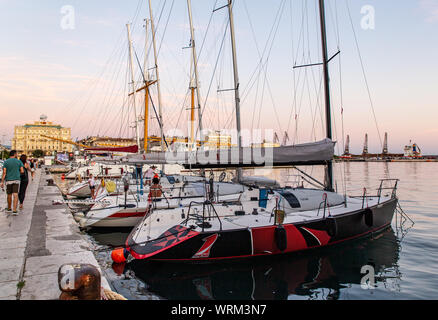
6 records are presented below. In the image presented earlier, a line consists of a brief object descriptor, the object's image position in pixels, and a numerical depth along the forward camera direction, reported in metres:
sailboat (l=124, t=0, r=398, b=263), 8.48
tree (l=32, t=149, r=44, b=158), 131.75
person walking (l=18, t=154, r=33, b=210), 10.67
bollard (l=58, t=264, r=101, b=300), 3.39
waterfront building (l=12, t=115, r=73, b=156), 158.88
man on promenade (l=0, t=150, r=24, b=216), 9.54
